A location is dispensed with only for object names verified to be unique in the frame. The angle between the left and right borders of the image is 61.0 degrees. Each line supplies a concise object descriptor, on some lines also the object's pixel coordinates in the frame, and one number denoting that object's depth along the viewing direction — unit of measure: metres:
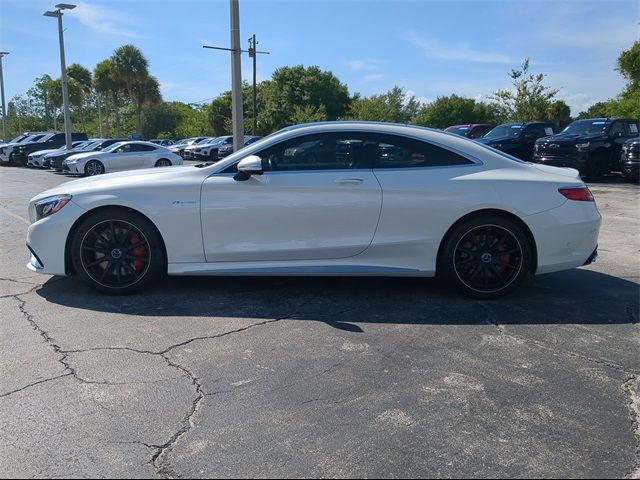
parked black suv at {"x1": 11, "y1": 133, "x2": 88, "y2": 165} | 28.38
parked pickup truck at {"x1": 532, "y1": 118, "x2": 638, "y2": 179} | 15.76
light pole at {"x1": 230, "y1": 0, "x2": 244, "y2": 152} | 12.80
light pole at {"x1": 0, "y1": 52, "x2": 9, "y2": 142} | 39.28
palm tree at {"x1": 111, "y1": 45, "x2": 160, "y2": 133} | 46.75
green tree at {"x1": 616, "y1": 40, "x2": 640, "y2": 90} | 32.66
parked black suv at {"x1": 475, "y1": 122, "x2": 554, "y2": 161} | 18.20
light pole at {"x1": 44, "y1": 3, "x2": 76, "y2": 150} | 25.14
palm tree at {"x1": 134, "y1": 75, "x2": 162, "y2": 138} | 48.68
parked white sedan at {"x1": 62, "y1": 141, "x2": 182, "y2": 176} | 20.09
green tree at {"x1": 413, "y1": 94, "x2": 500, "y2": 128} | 61.78
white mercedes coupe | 4.68
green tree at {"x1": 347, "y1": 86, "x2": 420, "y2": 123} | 38.38
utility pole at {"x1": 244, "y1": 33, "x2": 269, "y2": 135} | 38.58
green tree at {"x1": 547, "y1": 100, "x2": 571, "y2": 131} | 38.66
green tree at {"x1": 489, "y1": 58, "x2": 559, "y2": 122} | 30.81
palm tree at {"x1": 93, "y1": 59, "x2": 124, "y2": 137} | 47.69
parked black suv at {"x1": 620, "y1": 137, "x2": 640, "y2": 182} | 14.34
